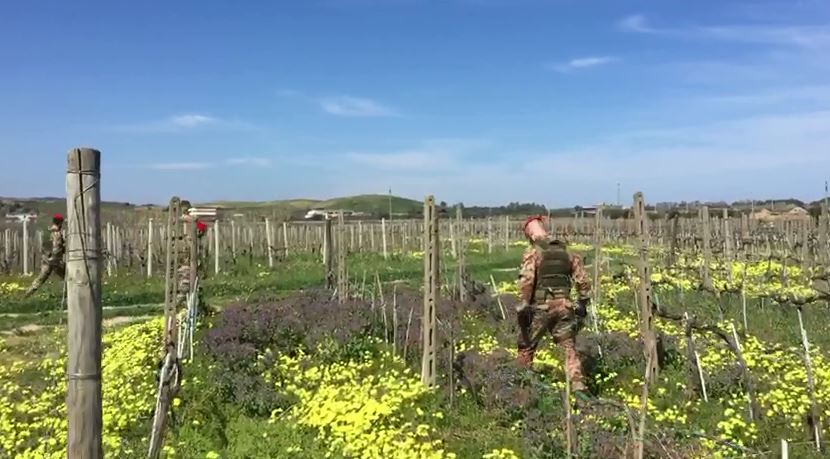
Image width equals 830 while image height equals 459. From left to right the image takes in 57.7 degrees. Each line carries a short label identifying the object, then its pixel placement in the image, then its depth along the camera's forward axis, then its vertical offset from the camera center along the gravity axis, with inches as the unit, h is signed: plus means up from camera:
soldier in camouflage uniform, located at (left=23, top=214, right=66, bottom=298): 733.9 -41.0
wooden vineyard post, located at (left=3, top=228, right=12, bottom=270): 977.0 -41.6
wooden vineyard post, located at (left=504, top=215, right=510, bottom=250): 1432.1 -42.6
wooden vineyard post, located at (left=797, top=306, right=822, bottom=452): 249.8 -67.4
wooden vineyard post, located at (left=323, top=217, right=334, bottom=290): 627.4 -39.3
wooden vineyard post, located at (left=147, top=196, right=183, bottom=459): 235.8 -48.6
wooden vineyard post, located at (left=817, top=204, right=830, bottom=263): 663.1 -20.0
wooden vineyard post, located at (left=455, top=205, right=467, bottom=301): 541.6 -43.4
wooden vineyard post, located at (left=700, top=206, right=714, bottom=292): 594.9 -31.8
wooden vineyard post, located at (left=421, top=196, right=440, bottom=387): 331.6 -32.8
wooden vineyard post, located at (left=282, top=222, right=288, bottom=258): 1197.1 -31.8
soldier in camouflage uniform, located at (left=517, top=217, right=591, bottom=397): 342.6 -36.1
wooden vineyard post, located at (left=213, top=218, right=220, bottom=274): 949.8 -46.4
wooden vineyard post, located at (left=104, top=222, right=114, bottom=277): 1000.1 -29.7
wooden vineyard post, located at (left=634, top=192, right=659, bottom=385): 347.9 -27.2
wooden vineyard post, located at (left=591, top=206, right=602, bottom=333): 515.7 -27.9
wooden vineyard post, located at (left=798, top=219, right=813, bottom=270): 722.2 -42.7
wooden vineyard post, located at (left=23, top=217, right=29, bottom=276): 956.6 -40.1
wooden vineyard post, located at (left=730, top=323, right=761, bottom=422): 282.2 -68.0
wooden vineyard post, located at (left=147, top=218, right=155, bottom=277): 889.5 -46.4
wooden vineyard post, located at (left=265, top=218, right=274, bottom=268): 1047.0 -41.6
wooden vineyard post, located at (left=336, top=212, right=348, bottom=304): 515.1 -39.2
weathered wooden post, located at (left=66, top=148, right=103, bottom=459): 162.9 -20.2
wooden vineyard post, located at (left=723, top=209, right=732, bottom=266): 669.3 -27.6
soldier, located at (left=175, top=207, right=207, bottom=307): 515.7 -35.8
